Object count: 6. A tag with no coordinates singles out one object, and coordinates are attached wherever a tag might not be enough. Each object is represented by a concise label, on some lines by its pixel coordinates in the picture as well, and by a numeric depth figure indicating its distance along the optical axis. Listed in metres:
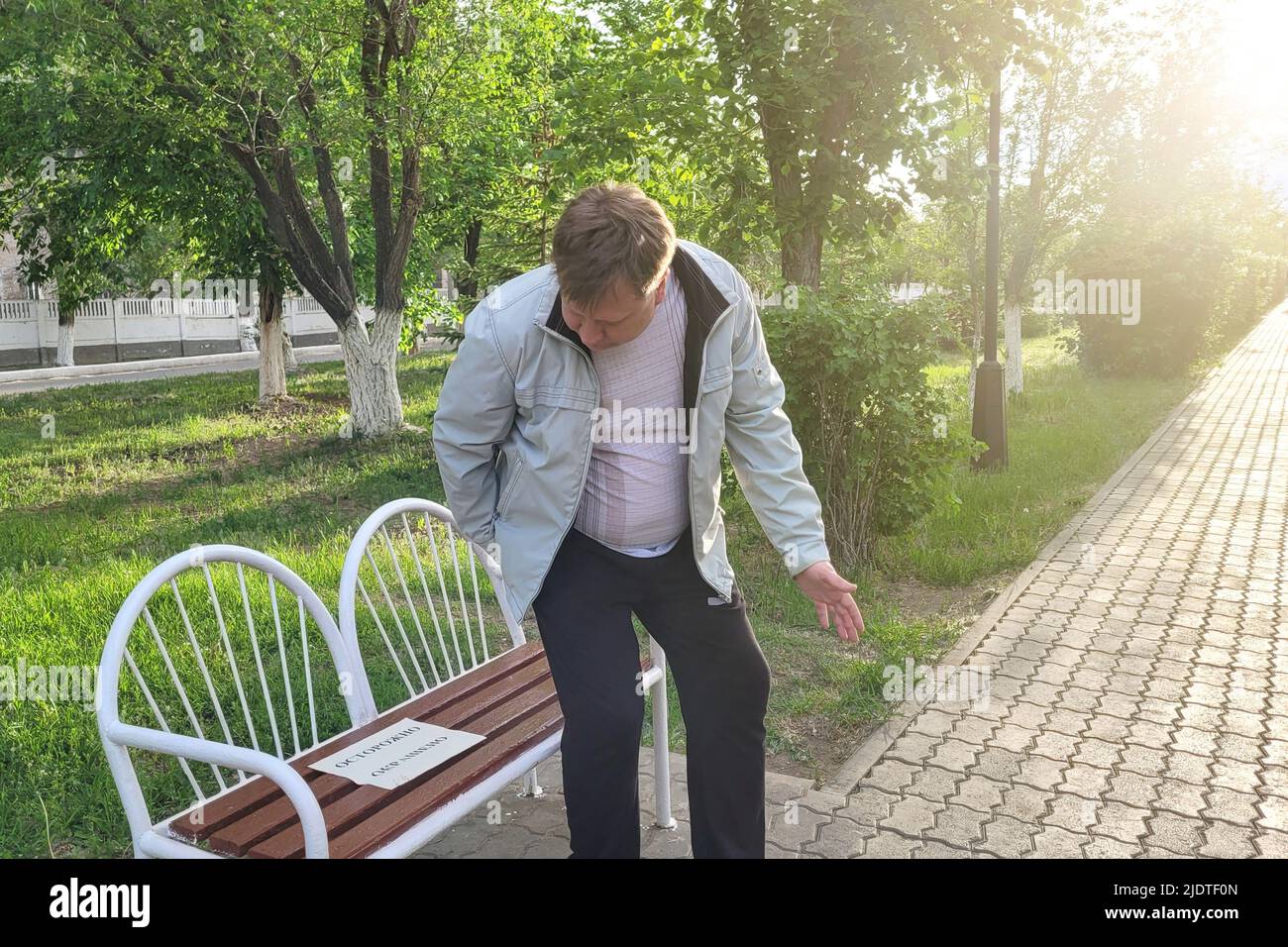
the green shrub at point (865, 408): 6.11
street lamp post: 9.57
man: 2.46
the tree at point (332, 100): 9.69
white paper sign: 2.51
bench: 2.20
